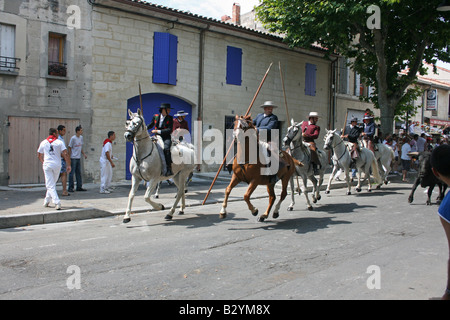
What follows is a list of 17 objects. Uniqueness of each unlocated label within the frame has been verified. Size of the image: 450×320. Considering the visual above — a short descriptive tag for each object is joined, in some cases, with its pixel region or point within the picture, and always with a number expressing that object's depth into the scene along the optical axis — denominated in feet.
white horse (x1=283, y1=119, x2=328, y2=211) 33.27
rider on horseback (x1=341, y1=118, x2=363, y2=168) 44.57
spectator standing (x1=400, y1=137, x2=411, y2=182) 60.23
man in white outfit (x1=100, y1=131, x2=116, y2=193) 41.96
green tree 57.52
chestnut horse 26.21
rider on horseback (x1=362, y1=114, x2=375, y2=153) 50.81
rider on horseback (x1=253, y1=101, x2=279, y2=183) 27.45
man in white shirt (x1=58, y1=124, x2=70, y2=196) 36.60
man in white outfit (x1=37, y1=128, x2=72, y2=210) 32.14
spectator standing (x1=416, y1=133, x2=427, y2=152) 66.74
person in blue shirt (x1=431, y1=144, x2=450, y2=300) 10.33
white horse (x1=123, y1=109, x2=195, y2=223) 27.62
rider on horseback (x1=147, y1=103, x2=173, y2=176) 30.04
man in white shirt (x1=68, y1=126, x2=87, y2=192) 42.44
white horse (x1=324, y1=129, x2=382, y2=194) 41.75
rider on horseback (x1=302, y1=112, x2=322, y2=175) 36.32
